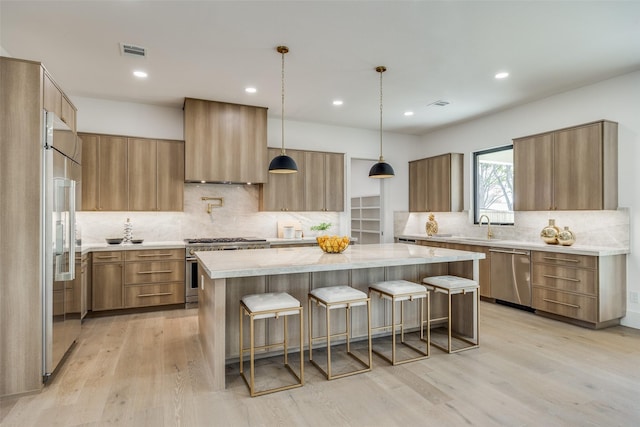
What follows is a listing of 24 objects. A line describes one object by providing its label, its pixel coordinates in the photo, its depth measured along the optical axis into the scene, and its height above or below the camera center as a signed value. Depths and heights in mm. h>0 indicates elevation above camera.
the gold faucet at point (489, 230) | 5741 -254
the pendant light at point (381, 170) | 4090 +506
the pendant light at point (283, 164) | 3678 +516
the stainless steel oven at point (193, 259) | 4891 -610
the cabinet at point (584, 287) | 3971 -849
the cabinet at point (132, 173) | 4758 +564
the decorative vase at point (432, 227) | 6477 -232
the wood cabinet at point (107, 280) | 4512 -838
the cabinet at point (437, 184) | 6234 +562
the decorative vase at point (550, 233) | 4637 -249
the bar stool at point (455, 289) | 3311 -702
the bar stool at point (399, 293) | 3096 -691
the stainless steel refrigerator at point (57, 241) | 2629 -210
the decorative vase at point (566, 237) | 4484 -290
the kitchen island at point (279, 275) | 2654 -569
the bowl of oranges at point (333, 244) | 3430 -285
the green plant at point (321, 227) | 6000 -215
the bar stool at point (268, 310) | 2578 -704
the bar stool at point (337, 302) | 2834 -708
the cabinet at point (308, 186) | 5762 +476
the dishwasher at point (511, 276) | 4688 -838
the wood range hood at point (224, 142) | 5047 +1058
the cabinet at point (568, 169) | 4105 +565
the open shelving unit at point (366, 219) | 7397 -103
